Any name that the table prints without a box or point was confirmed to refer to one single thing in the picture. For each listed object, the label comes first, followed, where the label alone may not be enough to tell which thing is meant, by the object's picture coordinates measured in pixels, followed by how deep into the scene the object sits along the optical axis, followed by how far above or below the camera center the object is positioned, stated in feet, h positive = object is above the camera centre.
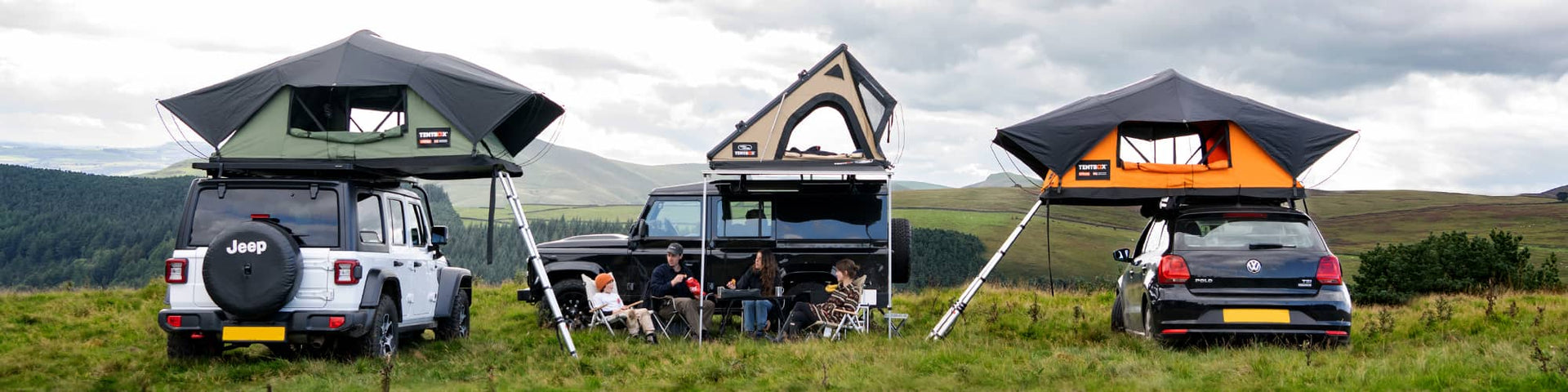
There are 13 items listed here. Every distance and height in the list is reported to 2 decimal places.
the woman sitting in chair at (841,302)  41.60 -2.88
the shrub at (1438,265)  110.01 -3.93
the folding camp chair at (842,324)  41.19 -3.69
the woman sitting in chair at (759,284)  42.65 -2.30
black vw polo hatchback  33.76 -1.73
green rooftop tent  36.40 +3.49
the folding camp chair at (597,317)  42.57 -3.61
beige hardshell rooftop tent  45.27 +4.54
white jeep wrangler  31.37 -1.40
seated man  42.57 -2.22
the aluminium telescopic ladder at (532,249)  36.11 -0.89
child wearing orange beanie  42.01 -3.24
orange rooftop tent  39.63 +2.74
